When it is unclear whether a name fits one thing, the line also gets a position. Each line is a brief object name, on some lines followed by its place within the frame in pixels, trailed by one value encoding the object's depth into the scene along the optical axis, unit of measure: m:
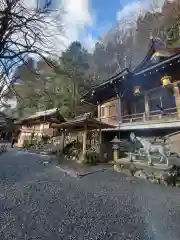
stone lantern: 8.73
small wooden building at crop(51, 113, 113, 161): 10.44
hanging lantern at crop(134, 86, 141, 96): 10.97
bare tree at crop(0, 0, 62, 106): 2.75
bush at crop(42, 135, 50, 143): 21.04
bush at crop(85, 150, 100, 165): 10.10
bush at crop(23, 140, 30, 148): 21.25
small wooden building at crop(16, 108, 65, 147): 22.06
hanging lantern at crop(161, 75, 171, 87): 9.22
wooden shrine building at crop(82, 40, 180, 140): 9.48
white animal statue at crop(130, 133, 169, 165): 6.88
